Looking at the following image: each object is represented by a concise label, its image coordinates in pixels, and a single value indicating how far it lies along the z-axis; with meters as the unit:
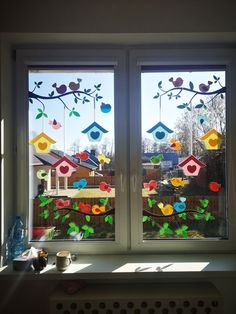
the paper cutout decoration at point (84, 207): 1.88
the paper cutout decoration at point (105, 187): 1.88
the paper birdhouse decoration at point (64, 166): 1.88
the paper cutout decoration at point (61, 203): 1.88
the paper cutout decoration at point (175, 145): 1.87
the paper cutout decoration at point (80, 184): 1.88
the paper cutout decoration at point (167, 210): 1.87
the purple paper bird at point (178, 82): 1.87
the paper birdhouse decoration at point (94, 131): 1.88
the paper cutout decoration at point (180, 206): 1.87
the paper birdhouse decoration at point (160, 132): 1.87
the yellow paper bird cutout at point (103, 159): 1.88
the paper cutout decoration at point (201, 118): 1.88
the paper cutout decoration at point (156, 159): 1.87
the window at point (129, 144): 1.87
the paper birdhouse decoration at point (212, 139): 1.88
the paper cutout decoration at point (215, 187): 1.88
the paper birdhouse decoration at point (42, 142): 1.88
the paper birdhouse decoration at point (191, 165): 1.87
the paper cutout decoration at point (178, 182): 1.88
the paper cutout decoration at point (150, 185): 1.88
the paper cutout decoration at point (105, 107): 1.88
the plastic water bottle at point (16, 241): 1.75
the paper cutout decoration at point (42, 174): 1.90
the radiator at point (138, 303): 1.51
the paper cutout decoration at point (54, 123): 1.88
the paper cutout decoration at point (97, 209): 1.88
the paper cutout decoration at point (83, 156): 1.88
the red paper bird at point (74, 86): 1.88
